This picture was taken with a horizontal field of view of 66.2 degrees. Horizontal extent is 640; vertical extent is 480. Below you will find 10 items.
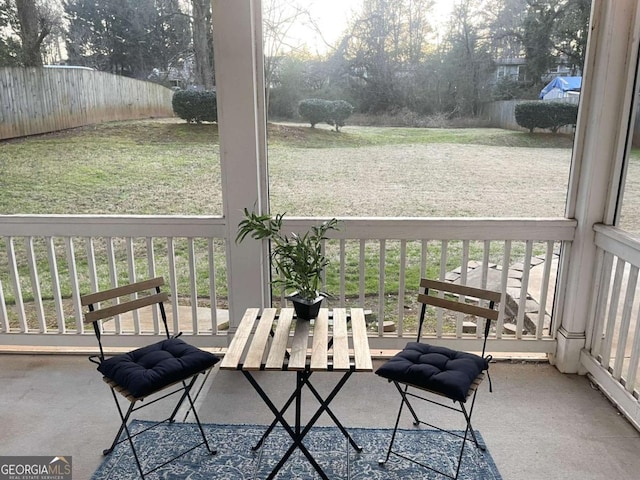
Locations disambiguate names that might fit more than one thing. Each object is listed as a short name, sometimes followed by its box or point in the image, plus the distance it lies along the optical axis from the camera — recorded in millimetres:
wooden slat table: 1986
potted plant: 2301
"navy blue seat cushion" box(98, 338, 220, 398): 2115
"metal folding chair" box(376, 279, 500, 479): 2102
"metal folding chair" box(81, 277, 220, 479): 2125
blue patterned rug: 2283
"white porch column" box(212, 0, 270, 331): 2881
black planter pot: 2328
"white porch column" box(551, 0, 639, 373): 2762
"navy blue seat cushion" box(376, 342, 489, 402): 2079
